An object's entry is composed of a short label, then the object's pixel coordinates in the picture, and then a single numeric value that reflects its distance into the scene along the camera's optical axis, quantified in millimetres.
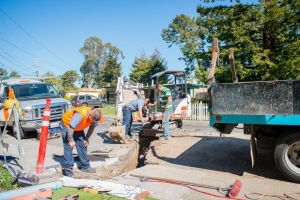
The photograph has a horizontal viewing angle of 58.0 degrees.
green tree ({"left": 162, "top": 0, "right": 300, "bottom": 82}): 14230
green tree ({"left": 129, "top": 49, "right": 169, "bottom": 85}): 42422
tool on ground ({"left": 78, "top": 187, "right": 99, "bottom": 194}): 4367
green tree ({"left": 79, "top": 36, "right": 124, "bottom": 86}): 63125
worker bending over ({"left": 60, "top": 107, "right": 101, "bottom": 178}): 5141
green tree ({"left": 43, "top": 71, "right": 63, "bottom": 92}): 50906
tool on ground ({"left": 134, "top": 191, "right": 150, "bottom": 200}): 4112
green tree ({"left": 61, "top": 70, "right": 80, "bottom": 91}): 72688
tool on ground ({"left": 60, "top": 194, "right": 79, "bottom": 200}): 3862
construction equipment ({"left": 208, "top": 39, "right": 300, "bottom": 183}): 4754
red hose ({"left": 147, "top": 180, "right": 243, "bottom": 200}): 4309
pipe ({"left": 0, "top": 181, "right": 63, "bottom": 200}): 3702
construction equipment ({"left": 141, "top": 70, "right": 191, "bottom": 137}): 10588
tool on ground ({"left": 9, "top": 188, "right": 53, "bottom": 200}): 3855
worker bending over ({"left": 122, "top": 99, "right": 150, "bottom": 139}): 9445
